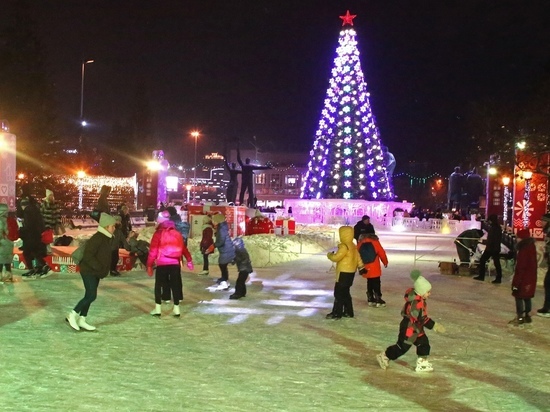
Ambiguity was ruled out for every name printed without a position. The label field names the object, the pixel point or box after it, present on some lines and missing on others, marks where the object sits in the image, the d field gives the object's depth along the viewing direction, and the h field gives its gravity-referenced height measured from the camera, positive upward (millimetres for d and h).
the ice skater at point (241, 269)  11086 -1117
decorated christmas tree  38062 +4204
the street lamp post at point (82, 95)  40262 +6957
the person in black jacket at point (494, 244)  14367 -727
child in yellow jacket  8984 -762
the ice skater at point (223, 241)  10977 -641
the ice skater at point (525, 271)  8992 -819
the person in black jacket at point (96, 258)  7793 -704
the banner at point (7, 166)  17172 +879
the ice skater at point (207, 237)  13305 -689
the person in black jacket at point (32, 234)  11938 -660
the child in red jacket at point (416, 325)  6340 -1154
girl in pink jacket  8773 -787
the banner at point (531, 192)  22338 +810
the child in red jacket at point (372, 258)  10250 -798
